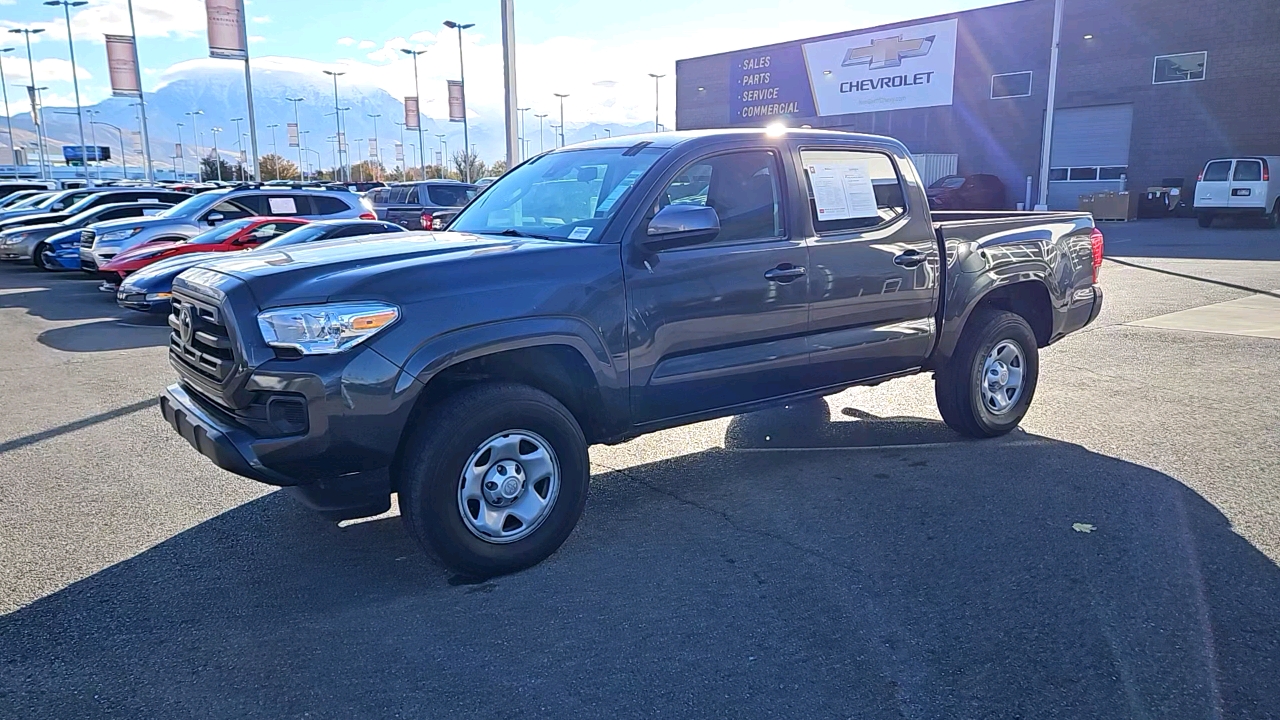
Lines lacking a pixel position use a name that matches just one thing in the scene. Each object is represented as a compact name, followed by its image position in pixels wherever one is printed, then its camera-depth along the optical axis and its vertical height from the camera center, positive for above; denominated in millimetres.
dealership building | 30906 +3705
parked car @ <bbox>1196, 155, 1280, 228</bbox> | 24484 -213
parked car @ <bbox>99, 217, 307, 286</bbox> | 13031 -775
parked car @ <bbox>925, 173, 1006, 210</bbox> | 32406 -397
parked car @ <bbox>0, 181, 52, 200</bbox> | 33019 +107
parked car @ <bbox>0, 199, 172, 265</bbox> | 18281 -817
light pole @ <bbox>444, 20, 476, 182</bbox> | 40441 +3103
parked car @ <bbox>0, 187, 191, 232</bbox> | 19984 -252
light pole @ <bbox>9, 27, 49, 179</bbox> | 57500 +5050
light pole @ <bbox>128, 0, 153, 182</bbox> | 38906 +2994
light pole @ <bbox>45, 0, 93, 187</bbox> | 51031 +10395
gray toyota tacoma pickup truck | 3555 -628
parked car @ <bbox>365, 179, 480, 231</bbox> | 20781 -320
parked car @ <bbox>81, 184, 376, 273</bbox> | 15070 -412
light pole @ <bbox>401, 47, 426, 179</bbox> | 55094 +6240
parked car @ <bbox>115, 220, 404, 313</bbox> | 10906 -1200
